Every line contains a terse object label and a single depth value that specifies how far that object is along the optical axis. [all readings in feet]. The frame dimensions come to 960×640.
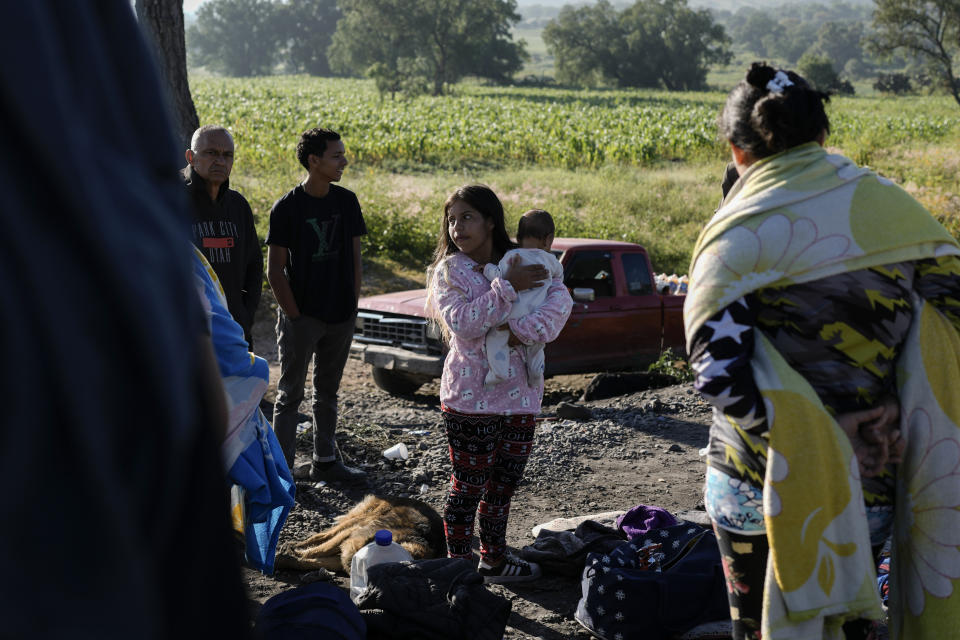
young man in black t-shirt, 19.88
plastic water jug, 14.74
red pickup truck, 30.89
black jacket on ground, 12.60
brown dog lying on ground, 16.78
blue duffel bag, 13.17
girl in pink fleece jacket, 14.75
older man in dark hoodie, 18.37
